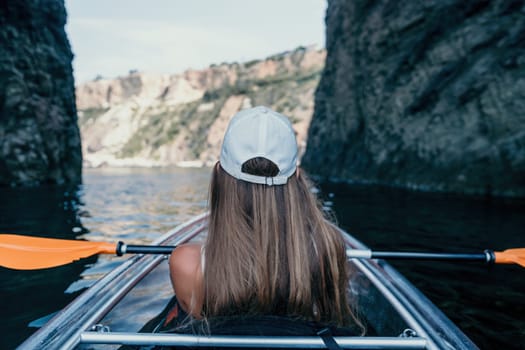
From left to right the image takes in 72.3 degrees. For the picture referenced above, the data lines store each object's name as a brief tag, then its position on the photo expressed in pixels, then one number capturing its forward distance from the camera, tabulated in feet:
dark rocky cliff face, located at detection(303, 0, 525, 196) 41.39
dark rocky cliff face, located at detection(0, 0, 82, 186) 55.31
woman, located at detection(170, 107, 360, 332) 4.43
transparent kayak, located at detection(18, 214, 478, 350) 4.43
